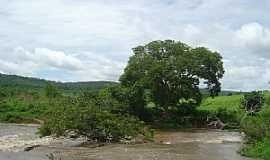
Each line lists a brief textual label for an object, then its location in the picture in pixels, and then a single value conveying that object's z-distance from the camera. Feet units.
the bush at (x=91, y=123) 77.40
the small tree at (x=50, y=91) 203.35
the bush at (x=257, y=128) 68.99
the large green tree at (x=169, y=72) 127.36
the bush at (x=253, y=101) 132.91
